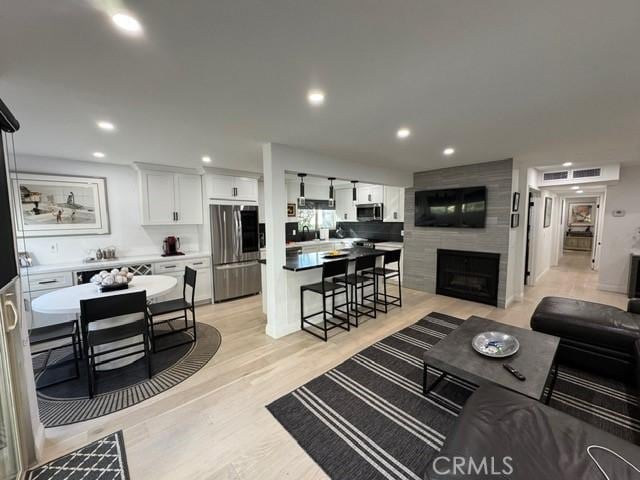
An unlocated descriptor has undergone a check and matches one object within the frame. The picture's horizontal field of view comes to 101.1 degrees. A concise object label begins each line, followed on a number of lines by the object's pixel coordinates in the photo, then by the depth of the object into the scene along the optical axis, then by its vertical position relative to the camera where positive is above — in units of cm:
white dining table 240 -75
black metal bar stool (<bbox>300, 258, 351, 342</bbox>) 336 -92
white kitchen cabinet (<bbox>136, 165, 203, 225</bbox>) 444 +44
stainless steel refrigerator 484 -56
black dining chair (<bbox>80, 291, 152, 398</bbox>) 232 -94
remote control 182 -110
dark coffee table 180 -111
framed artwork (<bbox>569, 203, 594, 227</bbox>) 1048 +9
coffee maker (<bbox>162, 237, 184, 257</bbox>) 477 -44
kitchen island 344 -89
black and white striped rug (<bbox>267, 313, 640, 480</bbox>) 172 -155
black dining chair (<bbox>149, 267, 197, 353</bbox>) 313 -105
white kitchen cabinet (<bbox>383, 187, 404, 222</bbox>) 609 +35
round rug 220 -155
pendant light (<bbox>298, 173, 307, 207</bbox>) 353 +35
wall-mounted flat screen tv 456 +20
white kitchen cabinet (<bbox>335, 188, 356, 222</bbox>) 714 +38
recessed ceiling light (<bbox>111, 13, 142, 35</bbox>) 115 +90
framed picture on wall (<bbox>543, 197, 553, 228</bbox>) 635 +17
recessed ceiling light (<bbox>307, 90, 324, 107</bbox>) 189 +92
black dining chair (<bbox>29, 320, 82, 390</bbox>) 243 -107
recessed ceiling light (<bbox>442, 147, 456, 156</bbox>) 359 +94
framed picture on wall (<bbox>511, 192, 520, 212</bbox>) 439 +26
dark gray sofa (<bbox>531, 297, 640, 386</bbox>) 242 -115
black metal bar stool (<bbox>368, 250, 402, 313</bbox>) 427 -84
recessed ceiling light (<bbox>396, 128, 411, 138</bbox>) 276 +93
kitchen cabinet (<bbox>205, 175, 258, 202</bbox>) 479 +63
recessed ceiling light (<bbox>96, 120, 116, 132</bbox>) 249 +95
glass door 148 -113
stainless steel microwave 649 +19
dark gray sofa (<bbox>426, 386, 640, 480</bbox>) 112 -108
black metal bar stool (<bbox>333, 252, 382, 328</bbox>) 375 -93
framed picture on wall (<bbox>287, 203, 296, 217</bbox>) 647 +26
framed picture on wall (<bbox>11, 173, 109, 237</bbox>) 370 +28
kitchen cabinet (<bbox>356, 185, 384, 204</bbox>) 649 +65
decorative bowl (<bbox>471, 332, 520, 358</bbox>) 212 -108
